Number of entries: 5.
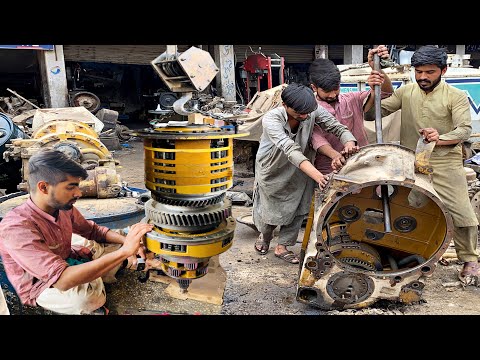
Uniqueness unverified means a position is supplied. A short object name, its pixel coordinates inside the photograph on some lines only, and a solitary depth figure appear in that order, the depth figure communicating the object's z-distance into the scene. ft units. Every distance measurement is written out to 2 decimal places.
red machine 25.22
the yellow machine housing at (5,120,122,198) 6.54
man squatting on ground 5.05
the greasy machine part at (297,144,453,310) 7.25
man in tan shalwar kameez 8.80
